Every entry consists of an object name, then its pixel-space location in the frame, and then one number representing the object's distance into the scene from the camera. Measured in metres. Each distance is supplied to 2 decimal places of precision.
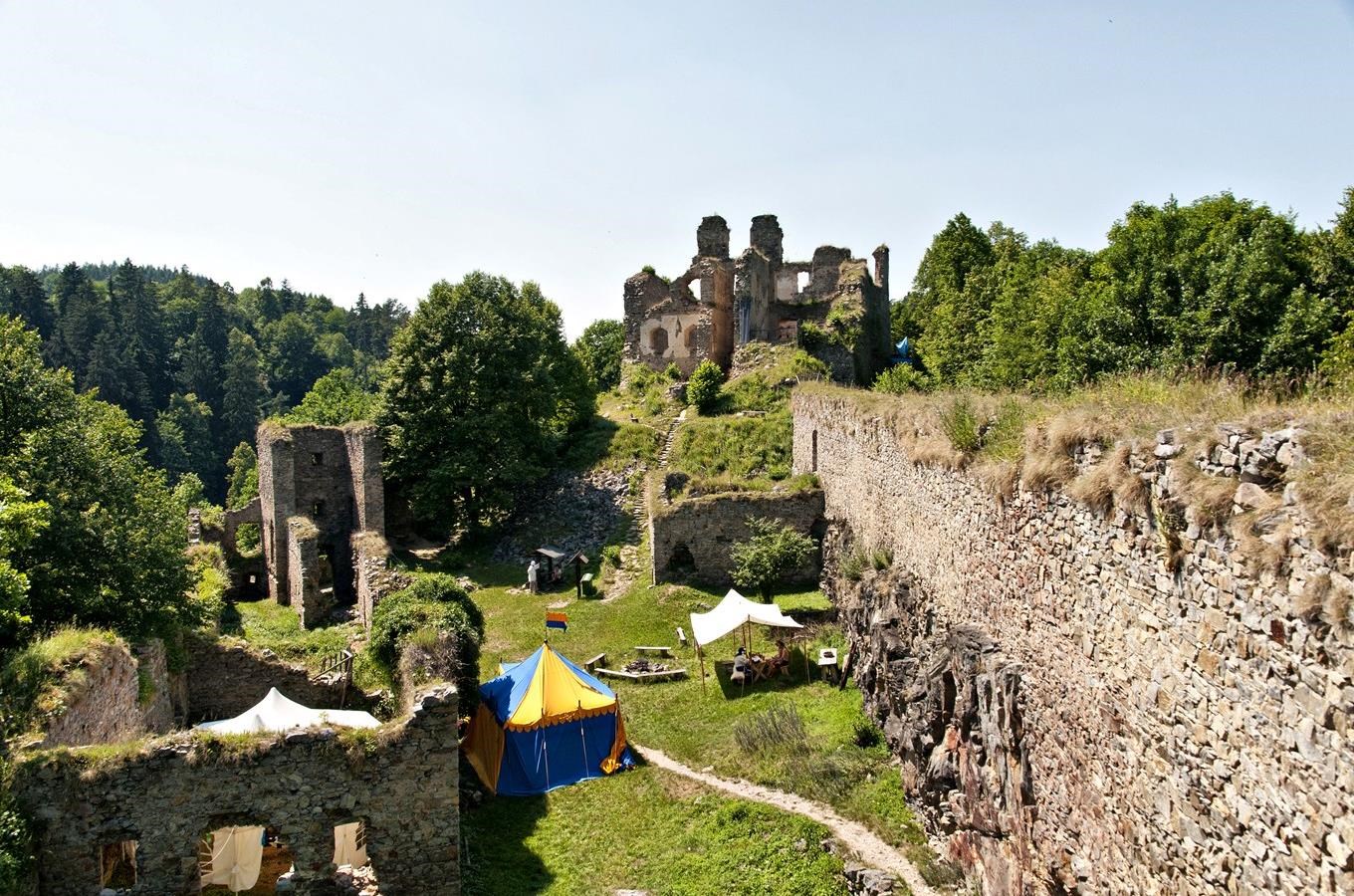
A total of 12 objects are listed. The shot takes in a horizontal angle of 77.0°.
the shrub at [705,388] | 31.66
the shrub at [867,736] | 13.15
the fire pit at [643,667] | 17.41
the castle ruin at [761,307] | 34.62
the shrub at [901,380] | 25.58
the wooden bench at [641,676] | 16.98
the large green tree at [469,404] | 28.83
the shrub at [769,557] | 20.47
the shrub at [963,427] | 11.01
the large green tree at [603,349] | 52.90
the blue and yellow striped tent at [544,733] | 13.41
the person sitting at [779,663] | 16.39
